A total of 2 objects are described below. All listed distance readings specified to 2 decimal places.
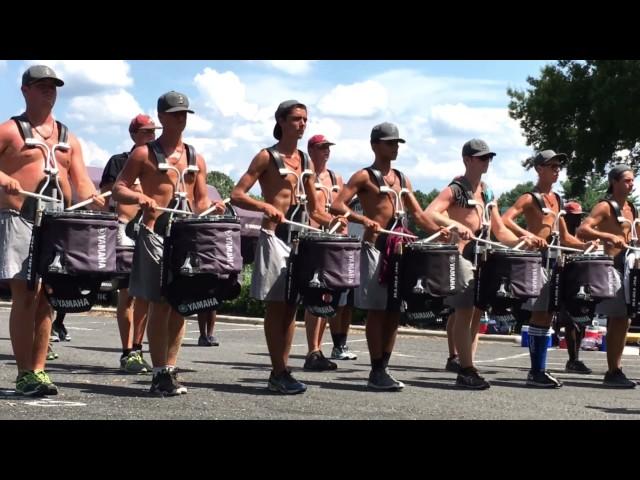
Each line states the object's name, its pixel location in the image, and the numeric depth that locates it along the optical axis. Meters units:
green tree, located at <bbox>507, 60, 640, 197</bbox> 31.42
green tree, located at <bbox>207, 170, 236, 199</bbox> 46.19
